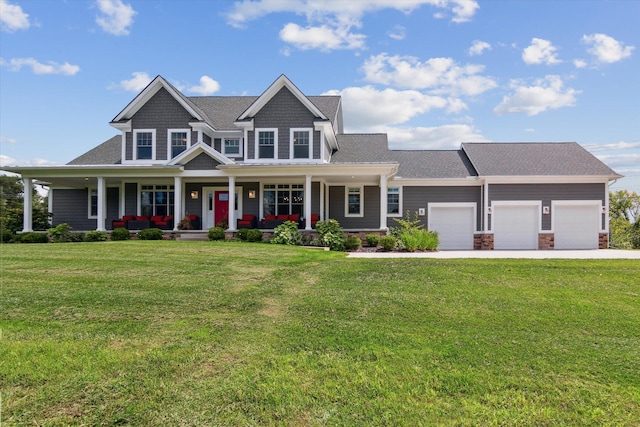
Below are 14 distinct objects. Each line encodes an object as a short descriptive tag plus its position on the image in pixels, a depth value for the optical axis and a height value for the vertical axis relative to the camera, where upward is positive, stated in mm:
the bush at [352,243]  15680 -1264
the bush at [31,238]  17094 -1199
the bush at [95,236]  17078 -1106
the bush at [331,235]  15609 -943
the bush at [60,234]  17141 -1025
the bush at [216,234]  16734 -972
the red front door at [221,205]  19688 +357
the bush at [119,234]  17141 -1010
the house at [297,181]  18031 +1575
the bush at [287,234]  15984 -946
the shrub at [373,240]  16219 -1174
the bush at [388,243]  15351 -1230
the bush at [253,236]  16531 -1040
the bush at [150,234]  17000 -1001
